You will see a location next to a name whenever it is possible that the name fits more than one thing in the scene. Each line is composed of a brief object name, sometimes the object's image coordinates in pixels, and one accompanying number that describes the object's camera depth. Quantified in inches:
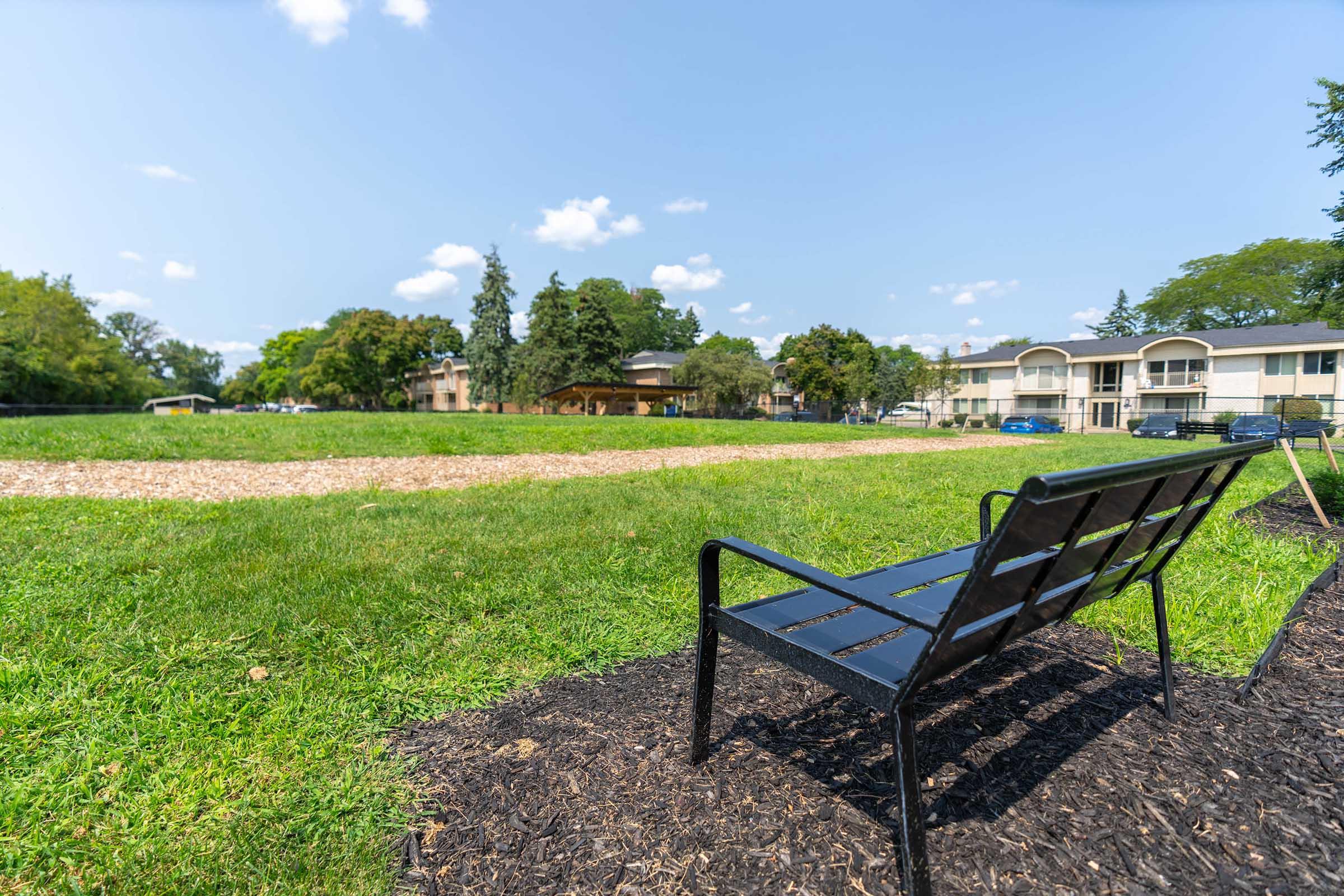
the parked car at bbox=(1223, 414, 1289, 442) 794.2
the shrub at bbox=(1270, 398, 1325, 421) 1001.5
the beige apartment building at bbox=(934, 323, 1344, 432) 1406.3
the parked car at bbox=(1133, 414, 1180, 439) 1055.6
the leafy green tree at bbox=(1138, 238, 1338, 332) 2041.1
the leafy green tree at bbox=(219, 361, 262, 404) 4033.0
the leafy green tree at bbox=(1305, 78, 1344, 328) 368.2
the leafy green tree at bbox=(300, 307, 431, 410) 2289.6
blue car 1353.3
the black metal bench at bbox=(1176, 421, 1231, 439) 853.2
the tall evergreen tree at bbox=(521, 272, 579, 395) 1807.3
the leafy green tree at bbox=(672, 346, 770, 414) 1704.0
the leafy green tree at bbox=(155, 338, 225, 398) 4062.5
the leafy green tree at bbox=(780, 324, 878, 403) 1968.5
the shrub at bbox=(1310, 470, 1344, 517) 211.9
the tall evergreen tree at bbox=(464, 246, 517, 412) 1884.8
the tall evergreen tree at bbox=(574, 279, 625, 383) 1923.0
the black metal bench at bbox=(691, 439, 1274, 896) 51.0
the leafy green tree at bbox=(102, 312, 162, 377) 3499.0
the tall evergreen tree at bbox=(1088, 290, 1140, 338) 2824.8
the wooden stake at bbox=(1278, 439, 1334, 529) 194.4
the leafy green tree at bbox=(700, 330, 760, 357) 3363.7
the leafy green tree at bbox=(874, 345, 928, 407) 1850.4
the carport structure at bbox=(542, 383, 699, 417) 1291.8
